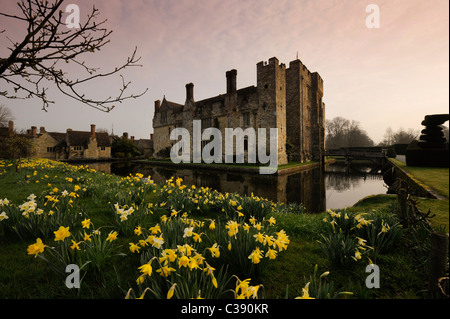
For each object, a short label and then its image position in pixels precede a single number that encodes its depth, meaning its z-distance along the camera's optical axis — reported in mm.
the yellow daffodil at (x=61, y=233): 1937
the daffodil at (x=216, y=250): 1812
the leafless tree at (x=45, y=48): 2098
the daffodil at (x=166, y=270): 1564
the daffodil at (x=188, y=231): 2108
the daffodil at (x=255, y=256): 1728
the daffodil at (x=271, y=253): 1765
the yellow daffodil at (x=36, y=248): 1744
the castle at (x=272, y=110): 22531
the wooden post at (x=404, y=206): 3169
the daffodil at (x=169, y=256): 1607
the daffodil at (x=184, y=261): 1537
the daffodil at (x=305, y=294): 1314
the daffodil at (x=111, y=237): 2193
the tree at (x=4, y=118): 43125
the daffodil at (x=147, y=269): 1415
